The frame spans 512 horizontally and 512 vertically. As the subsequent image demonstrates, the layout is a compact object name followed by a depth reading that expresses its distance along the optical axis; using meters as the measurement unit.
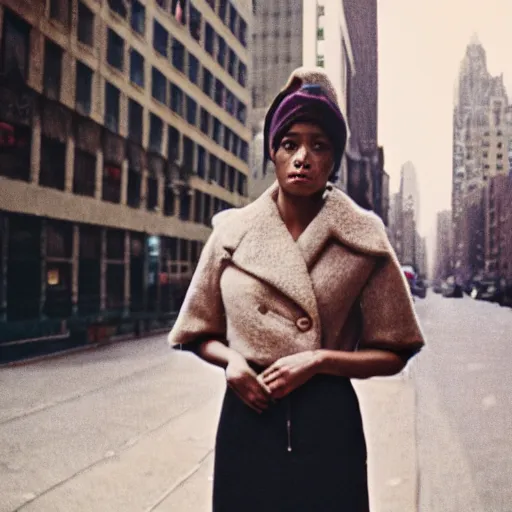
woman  1.85
